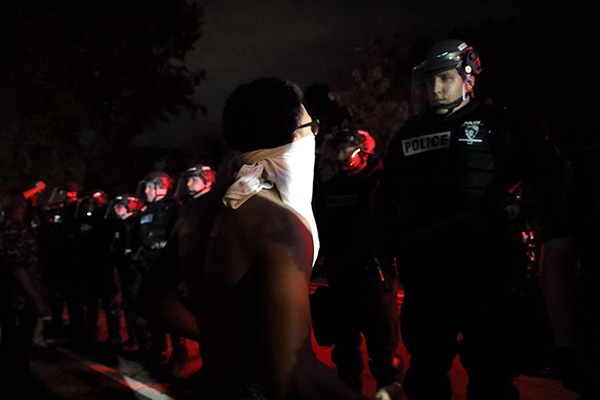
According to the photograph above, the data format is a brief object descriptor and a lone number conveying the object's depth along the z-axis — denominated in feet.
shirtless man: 5.47
